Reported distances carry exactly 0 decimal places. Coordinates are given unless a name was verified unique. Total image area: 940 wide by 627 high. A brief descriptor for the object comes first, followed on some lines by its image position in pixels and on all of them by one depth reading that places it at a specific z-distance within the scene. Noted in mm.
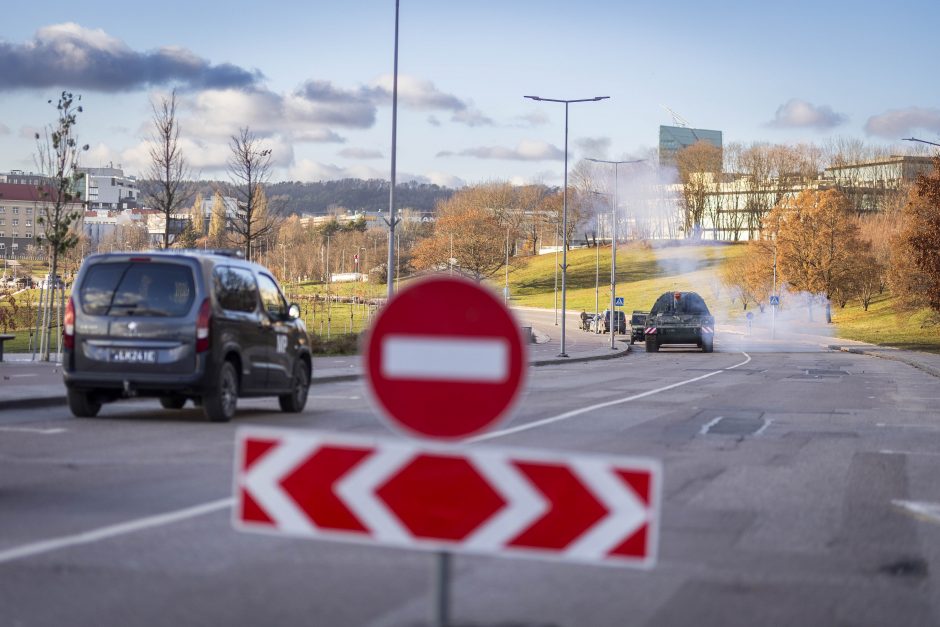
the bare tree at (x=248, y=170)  40156
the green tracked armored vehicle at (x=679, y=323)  54938
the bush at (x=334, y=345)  37781
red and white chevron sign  4352
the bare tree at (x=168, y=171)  34031
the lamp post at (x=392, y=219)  33219
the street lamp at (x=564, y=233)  49303
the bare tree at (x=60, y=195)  27469
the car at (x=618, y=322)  83375
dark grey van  15016
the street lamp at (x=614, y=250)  65625
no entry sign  4355
